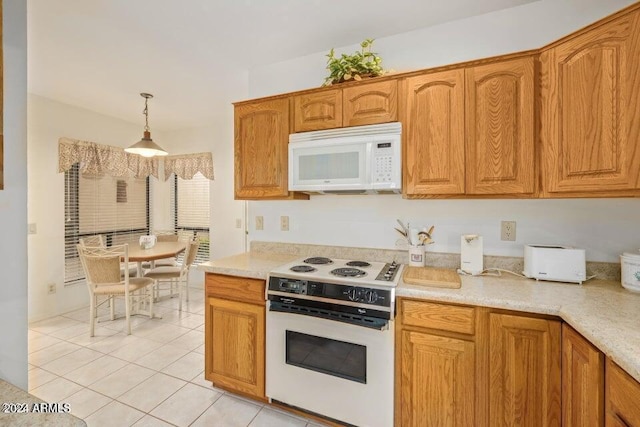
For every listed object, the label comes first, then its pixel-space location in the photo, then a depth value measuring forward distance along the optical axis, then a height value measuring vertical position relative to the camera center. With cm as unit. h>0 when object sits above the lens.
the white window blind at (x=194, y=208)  446 +8
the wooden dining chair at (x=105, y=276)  284 -63
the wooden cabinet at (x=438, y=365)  141 -78
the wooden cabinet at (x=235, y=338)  187 -85
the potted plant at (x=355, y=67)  196 +101
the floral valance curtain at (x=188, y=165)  423 +73
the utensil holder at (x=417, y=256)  196 -29
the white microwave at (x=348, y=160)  178 +35
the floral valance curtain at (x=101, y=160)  343 +72
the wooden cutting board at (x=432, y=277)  154 -38
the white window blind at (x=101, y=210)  359 +4
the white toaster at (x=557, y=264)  155 -28
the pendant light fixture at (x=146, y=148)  297 +68
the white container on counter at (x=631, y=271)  141 -29
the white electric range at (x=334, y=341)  155 -75
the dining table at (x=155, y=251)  306 -45
